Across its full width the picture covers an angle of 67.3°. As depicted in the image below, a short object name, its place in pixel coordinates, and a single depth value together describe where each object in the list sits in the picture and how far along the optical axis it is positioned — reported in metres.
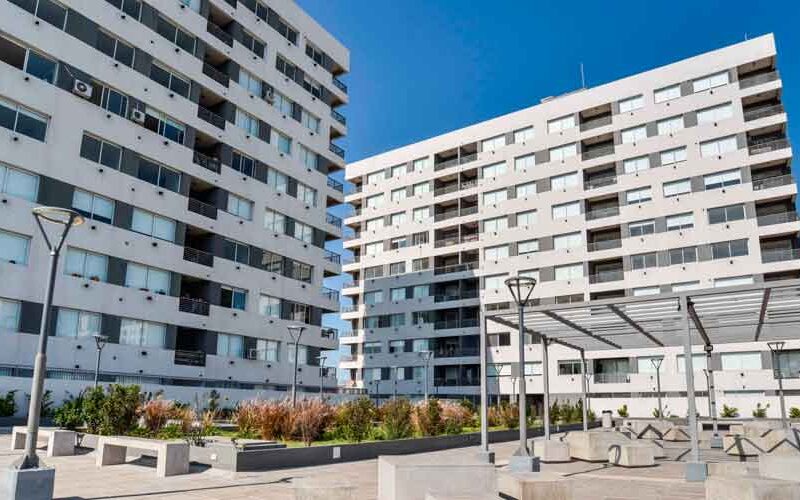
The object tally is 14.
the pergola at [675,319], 13.84
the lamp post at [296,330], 24.10
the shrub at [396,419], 19.62
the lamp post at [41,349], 9.17
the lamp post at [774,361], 39.41
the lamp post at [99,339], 24.60
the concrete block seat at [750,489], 8.12
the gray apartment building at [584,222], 43.00
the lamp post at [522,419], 13.52
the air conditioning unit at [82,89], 28.39
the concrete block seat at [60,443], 15.28
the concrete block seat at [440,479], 8.29
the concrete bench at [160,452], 12.56
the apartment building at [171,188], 26.47
